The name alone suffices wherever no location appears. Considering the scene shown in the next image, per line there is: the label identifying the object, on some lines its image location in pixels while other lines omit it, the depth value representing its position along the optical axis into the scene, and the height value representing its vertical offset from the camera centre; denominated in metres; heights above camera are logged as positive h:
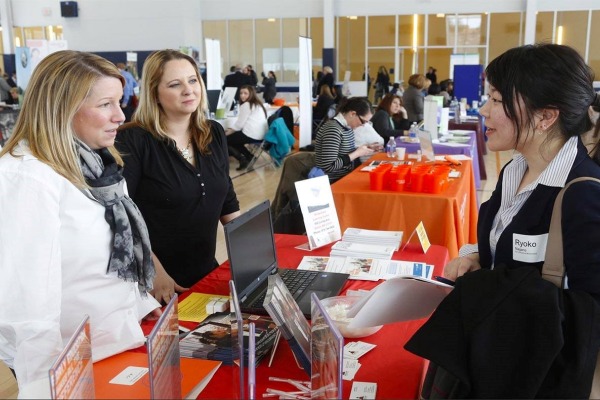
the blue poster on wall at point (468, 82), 10.09 -0.19
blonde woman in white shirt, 1.21 -0.34
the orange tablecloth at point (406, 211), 3.24 -0.79
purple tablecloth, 5.38 -0.71
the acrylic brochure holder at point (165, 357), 0.92 -0.47
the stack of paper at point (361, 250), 2.16 -0.68
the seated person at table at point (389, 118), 6.36 -0.54
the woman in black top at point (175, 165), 2.09 -0.33
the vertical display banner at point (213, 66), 8.95 +0.14
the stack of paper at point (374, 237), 2.29 -0.67
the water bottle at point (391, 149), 4.61 -0.61
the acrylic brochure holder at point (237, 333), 0.98 -0.45
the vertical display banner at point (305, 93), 6.36 -0.22
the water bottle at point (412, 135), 5.77 -0.65
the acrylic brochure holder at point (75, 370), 0.80 -0.44
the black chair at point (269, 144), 8.11 -0.93
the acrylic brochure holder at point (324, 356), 0.93 -0.49
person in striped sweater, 4.35 -0.58
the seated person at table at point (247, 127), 8.02 -0.73
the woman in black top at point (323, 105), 9.37 -0.52
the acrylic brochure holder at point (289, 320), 1.15 -0.51
